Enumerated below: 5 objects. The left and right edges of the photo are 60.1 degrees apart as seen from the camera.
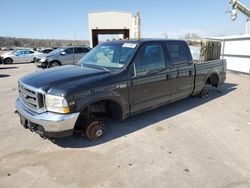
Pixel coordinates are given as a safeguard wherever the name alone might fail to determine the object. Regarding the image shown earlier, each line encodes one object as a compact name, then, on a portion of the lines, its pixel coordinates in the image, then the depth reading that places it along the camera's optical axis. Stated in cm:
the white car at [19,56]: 2201
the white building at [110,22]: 2711
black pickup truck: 348
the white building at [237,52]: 1191
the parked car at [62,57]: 1523
